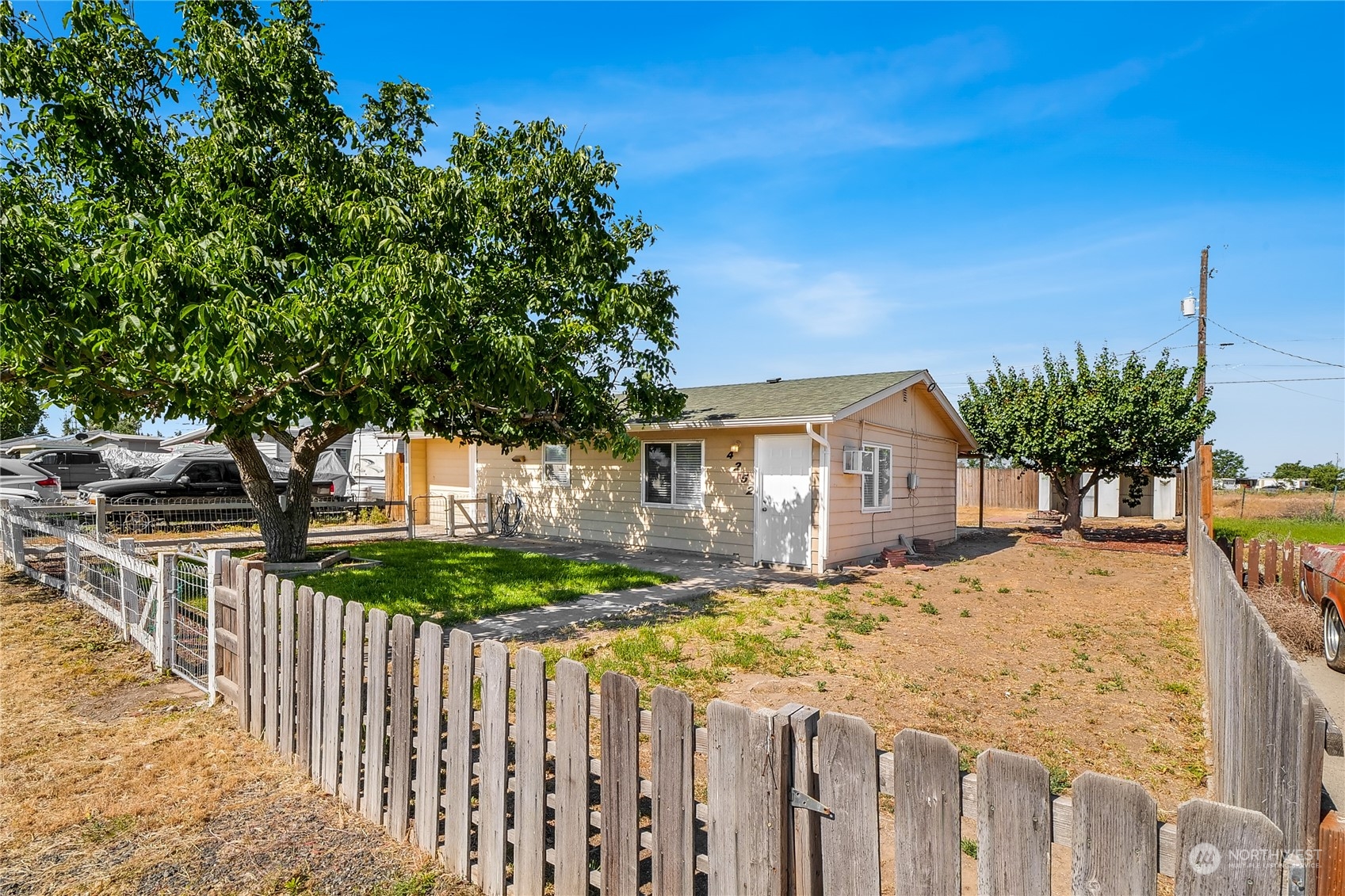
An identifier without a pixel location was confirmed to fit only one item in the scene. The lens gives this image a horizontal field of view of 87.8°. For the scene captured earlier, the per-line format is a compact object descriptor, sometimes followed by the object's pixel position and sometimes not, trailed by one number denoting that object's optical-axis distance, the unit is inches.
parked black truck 631.8
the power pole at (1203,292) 729.6
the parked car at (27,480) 658.2
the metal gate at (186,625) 203.8
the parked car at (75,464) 945.5
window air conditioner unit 476.7
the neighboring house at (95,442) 1074.7
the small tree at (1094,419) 599.2
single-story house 463.5
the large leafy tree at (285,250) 229.0
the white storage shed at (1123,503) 980.6
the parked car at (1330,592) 238.8
